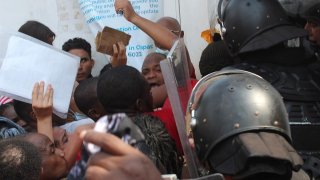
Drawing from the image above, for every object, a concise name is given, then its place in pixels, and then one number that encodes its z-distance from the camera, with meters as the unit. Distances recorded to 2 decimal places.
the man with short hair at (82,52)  5.01
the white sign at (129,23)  4.98
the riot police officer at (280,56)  2.90
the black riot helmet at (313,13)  3.33
